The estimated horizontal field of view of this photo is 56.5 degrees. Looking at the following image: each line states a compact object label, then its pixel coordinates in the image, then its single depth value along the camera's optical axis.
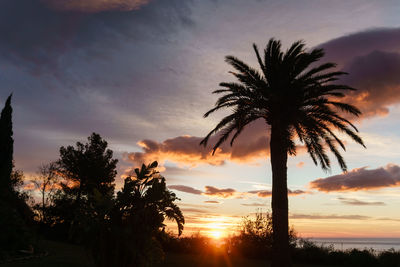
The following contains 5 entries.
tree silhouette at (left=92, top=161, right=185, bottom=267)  8.43
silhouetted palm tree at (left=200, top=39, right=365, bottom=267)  20.52
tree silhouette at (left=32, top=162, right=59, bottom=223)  50.66
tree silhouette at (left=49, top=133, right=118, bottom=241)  44.41
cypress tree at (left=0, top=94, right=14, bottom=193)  25.25
